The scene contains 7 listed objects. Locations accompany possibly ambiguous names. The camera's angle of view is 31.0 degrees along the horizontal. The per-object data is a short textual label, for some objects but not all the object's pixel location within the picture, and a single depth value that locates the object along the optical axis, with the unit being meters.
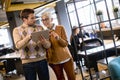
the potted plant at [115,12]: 3.01
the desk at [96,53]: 3.44
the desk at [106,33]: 7.04
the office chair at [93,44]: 4.04
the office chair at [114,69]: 1.49
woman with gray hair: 3.05
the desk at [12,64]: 7.34
